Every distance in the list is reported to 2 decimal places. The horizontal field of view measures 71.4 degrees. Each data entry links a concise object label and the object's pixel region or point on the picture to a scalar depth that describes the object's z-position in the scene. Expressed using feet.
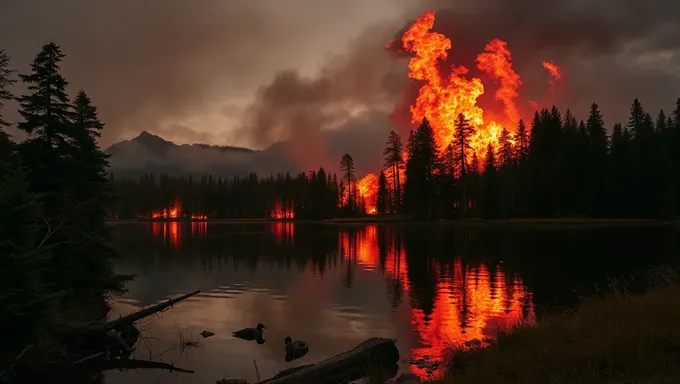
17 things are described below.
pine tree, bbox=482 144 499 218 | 335.63
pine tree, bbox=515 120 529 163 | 414.62
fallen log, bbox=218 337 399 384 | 38.70
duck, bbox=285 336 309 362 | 53.47
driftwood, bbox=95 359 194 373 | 51.70
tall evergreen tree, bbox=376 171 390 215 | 542.16
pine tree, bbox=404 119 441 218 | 366.84
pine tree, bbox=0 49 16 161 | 65.45
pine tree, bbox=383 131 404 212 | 447.83
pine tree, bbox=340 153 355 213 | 522.06
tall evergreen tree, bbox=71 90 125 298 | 71.46
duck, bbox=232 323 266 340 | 62.03
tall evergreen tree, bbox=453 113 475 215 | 388.57
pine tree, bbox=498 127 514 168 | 449.89
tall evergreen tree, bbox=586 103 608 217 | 306.35
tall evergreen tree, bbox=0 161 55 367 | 43.75
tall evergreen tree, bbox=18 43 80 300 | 67.46
